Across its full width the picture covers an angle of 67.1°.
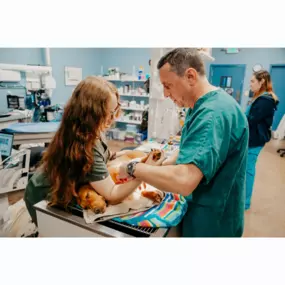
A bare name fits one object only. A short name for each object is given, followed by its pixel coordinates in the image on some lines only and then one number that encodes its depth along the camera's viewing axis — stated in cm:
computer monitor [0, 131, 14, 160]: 169
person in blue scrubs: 197
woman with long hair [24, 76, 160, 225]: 90
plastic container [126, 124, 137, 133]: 495
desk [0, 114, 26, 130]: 220
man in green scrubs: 70
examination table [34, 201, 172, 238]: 84
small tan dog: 88
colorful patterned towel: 87
